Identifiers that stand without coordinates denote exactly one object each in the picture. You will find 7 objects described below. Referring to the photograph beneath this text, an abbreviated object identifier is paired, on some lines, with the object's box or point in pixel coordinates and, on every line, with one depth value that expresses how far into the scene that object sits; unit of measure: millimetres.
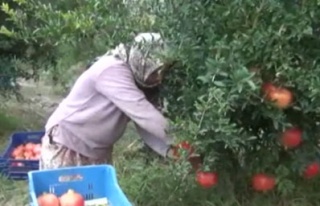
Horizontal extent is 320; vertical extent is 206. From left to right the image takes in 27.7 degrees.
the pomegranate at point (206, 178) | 3172
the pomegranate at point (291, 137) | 3104
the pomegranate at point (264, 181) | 3282
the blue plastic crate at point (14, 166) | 4434
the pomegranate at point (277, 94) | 2871
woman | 3139
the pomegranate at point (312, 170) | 3276
